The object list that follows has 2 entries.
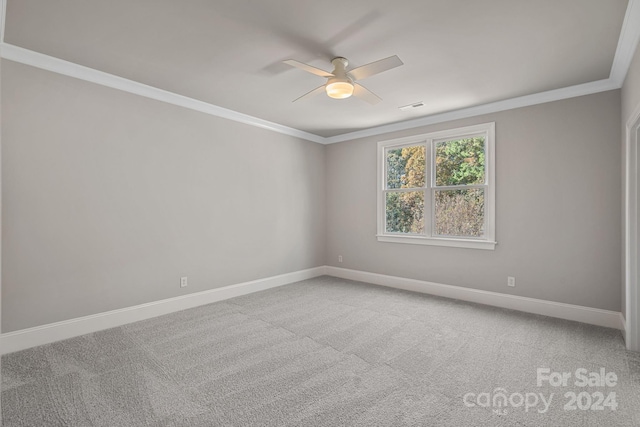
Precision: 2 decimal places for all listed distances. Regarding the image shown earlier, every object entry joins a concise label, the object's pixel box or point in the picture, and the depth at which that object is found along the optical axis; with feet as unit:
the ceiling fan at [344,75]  8.13
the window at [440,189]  14.09
